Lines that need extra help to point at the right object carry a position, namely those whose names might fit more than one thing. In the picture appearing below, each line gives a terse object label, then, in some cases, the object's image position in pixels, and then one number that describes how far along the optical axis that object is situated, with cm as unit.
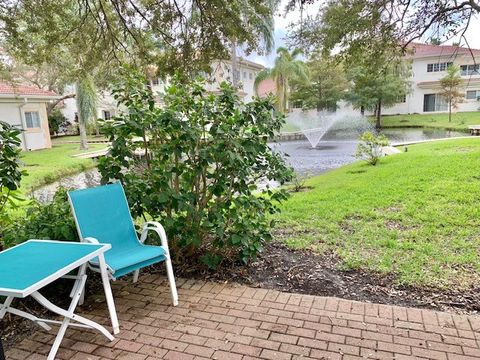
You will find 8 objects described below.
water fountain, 2262
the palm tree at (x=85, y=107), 1931
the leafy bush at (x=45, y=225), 330
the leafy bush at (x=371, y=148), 1025
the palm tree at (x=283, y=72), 2758
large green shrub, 350
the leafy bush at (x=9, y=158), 305
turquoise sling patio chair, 301
